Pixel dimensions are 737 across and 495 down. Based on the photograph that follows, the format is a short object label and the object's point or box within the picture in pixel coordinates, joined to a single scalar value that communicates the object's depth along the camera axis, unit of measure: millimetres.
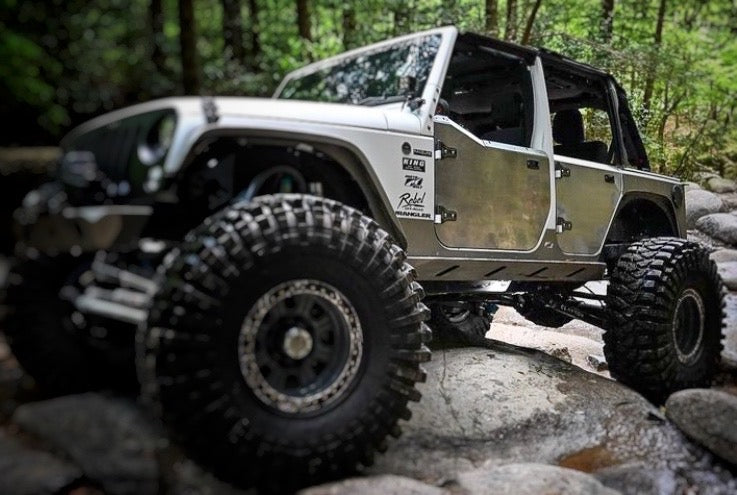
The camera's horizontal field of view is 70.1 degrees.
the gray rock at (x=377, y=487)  1373
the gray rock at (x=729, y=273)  4098
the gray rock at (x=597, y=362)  3613
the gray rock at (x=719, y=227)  4184
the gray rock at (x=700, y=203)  3984
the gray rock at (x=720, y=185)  3639
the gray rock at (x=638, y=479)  1780
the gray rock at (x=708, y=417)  1968
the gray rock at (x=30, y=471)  1217
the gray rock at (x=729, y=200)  3762
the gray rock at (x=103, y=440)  1304
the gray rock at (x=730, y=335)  3197
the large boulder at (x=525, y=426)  1891
